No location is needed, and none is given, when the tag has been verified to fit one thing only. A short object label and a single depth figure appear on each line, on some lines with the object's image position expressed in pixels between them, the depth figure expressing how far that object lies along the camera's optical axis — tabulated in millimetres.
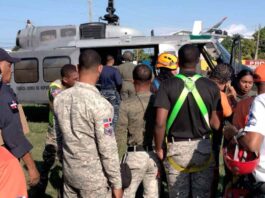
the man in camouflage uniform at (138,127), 4152
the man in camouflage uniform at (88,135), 3154
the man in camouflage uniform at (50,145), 5684
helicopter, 11168
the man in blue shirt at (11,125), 3105
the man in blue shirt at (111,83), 9352
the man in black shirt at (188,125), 3955
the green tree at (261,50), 63725
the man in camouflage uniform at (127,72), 9320
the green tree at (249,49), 59938
